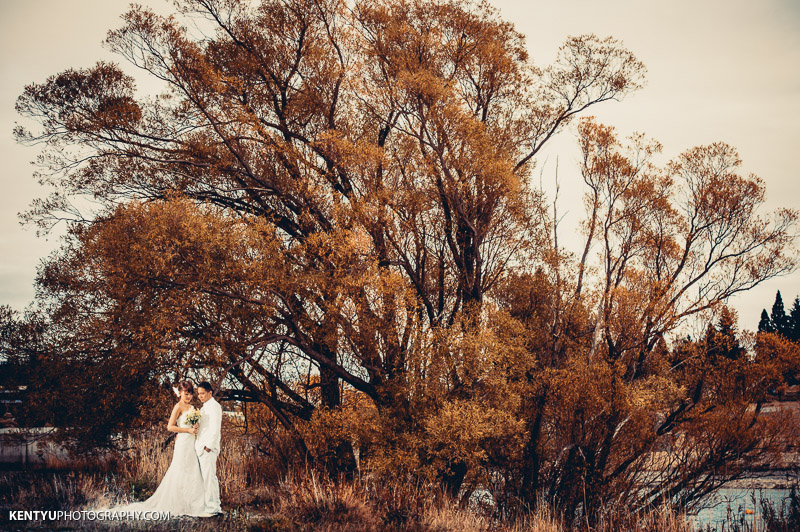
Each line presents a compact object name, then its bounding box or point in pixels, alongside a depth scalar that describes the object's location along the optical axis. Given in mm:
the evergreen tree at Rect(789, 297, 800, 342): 51594
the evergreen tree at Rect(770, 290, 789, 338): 53650
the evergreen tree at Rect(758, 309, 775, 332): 54375
